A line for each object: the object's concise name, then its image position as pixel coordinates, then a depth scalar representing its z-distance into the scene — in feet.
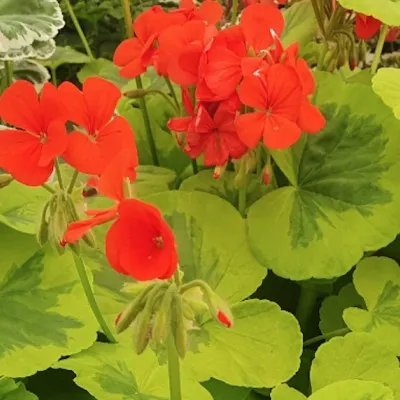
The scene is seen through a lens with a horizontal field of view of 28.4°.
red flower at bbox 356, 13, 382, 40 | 3.21
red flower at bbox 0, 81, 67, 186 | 2.04
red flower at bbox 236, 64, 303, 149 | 2.48
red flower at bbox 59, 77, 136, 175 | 2.07
